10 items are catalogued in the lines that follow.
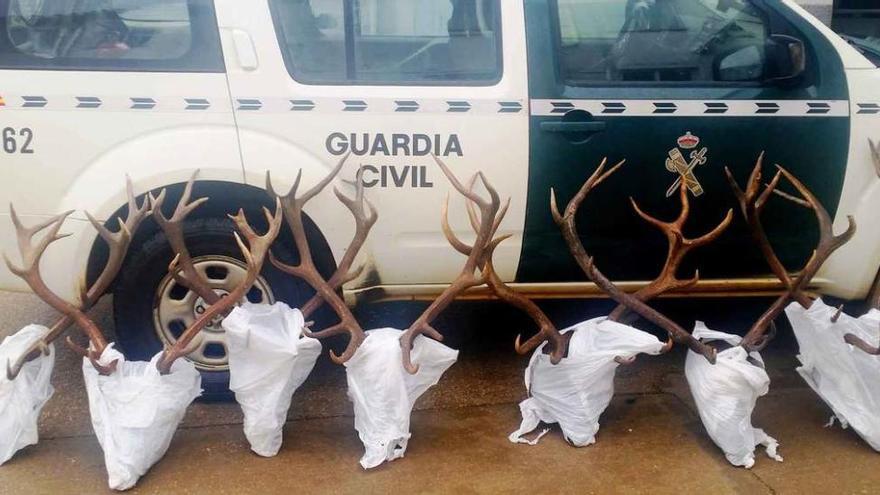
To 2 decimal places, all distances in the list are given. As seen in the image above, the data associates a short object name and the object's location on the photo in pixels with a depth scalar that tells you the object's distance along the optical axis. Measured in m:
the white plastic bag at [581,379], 3.54
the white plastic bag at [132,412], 3.33
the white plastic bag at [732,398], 3.48
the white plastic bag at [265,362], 3.42
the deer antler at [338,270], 3.52
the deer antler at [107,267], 3.39
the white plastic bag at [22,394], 3.45
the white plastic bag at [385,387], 3.50
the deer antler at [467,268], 3.44
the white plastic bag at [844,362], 3.59
